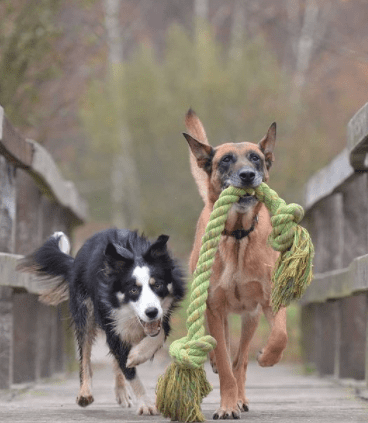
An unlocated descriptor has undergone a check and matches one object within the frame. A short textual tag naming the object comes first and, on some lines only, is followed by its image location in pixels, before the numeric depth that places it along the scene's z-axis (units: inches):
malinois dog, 379.2
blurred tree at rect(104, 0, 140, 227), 2453.2
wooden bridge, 425.7
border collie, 399.9
